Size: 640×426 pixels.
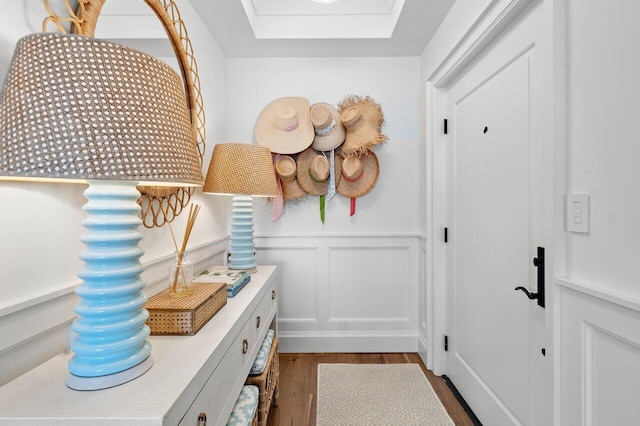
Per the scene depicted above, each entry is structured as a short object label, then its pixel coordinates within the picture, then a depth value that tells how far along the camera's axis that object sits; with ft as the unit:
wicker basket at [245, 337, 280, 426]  4.61
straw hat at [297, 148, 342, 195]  7.45
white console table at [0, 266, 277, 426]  2.02
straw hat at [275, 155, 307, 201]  7.50
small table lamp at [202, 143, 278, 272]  5.36
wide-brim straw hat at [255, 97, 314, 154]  7.44
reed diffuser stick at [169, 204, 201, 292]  3.69
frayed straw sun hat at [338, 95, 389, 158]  7.45
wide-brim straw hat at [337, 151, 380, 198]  7.80
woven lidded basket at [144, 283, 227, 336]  3.17
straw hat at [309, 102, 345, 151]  7.24
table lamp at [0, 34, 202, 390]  1.79
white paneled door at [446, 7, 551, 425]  4.25
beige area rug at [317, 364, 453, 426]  5.63
